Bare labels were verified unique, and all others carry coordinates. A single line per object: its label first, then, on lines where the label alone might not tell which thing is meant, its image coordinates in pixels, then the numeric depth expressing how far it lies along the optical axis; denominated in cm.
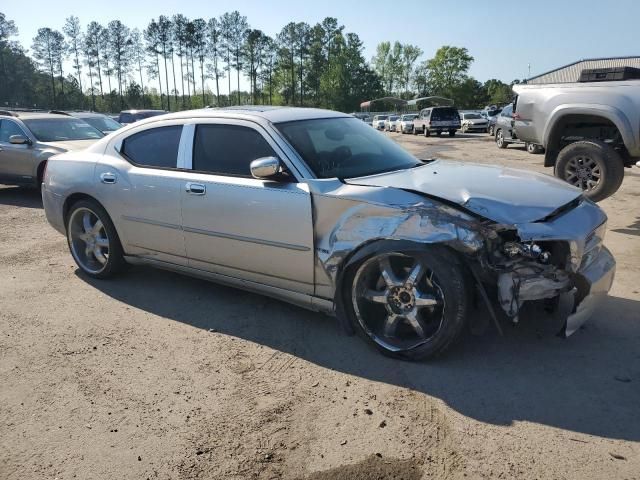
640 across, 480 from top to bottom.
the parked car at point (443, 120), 3444
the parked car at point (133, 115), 1764
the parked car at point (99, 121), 1234
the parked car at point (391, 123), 4562
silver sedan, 318
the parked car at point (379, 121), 5026
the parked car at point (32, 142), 979
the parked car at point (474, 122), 3888
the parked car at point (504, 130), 2011
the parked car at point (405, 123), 3944
